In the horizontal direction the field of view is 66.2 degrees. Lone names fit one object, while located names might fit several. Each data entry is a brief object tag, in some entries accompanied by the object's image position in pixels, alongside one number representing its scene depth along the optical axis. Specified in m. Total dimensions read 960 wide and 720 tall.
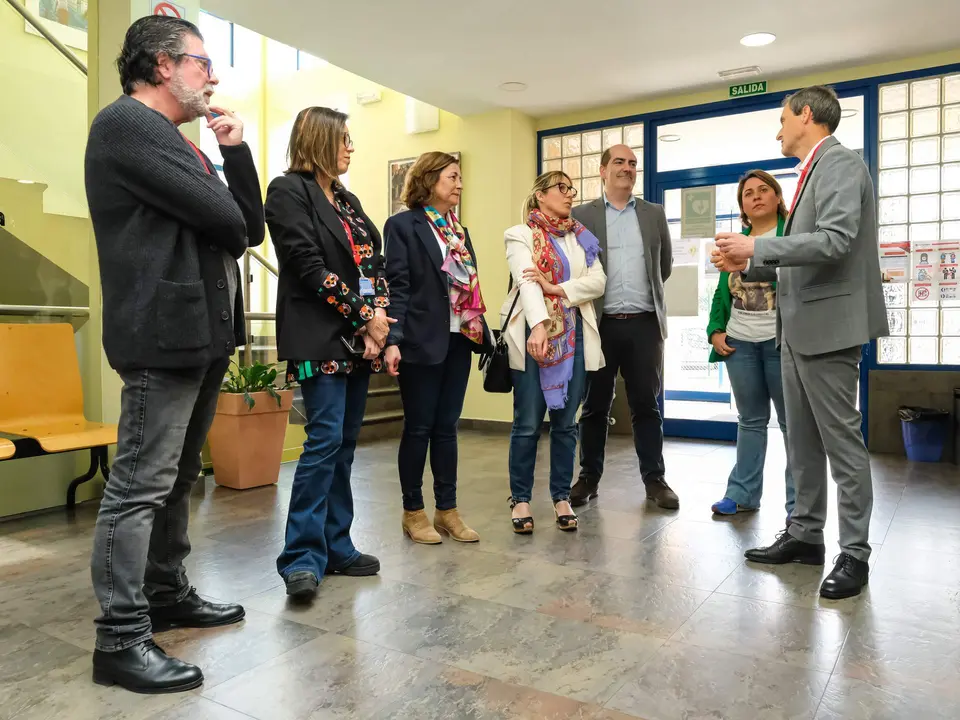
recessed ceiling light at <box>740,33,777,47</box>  4.75
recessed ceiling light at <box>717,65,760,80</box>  5.37
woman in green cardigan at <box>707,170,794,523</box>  3.23
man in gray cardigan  1.65
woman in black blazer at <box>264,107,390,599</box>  2.26
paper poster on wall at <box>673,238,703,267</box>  6.12
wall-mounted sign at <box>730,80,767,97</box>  5.62
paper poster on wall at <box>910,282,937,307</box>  5.14
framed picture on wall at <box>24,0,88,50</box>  3.88
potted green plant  3.96
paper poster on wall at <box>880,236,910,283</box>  5.21
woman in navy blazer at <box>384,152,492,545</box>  2.69
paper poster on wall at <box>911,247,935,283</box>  5.14
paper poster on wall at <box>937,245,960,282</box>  5.08
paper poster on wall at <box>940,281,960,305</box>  5.08
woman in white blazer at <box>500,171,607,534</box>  2.96
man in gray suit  2.28
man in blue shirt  3.43
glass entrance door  5.92
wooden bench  3.35
